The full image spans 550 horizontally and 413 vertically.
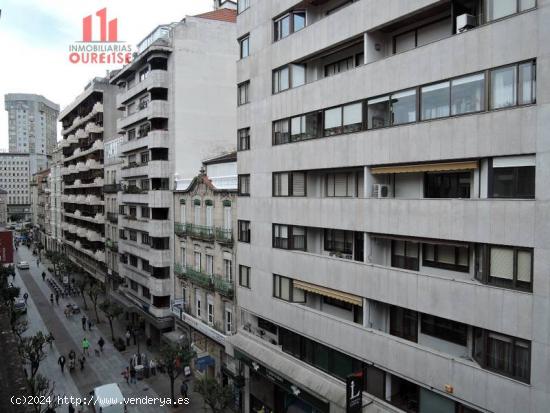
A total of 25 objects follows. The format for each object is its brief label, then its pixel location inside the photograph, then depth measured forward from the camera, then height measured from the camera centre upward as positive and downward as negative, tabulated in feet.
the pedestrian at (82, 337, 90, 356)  124.98 -44.91
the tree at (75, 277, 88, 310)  168.86 -36.76
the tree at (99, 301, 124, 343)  133.59 -36.34
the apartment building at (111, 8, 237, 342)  123.95 +22.82
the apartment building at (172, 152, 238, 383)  95.30 -17.26
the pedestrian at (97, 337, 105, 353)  125.80 -44.05
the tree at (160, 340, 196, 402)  90.99 -35.30
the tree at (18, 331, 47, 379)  93.31 -34.50
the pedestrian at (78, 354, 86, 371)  113.50 -44.85
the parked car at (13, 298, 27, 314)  163.12 -42.73
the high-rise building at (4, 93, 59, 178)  621.72 +45.64
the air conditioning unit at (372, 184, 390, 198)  56.85 +0.40
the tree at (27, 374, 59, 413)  70.63 -34.24
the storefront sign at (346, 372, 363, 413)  54.34 -25.55
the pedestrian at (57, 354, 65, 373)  112.68 -44.32
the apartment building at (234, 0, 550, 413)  41.19 -1.26
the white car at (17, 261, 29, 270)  265.95 -45.14
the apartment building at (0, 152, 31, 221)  612.29 +17.11
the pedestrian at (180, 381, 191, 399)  96.37 -44.10
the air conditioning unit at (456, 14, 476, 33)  45.80 +18.40
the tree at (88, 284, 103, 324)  156.04 -36.45
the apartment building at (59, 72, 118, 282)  194.08 +11.25
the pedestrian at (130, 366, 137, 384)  106.29 -45.27
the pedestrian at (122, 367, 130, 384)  105.91 -44.79
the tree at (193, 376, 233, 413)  74.18 -34.79
